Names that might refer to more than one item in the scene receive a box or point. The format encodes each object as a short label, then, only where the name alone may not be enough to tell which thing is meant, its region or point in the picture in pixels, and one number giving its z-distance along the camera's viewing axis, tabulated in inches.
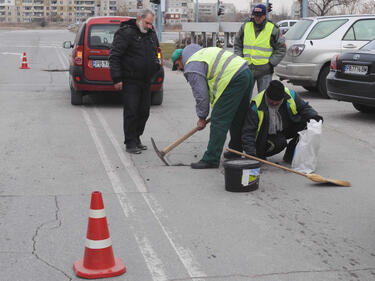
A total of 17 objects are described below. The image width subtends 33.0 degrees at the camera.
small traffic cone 855.4
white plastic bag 267.7
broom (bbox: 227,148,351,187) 245.6
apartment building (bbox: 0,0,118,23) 7344.5
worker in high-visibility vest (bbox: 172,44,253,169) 261.9
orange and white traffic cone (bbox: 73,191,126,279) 155.3
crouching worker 267.3
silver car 521.0
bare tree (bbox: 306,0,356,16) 1384.6
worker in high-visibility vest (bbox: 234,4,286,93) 362.3
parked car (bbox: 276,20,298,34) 1488.2
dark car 397.1
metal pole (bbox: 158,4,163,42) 1473.9
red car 450.0
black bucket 233.9
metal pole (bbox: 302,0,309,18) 903.4
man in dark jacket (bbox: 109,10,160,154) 314.0
